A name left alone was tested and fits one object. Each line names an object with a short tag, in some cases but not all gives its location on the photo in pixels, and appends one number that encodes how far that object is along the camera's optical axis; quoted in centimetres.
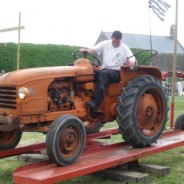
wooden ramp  423
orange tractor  480
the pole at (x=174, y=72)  899
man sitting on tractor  579
